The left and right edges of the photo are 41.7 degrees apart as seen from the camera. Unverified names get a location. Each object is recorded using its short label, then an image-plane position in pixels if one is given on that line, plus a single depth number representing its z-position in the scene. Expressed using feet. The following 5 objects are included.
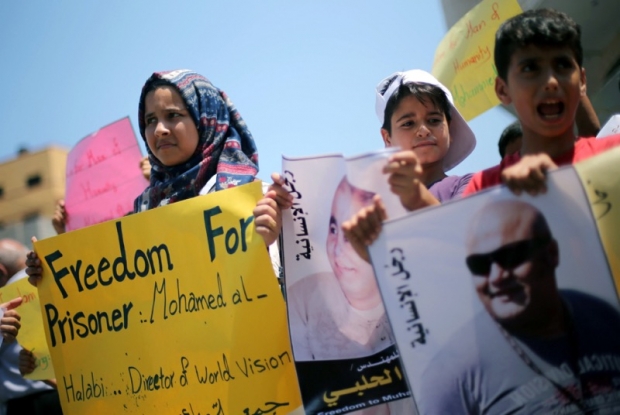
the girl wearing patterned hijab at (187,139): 9.83
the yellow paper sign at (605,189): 5.88
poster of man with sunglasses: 5.80
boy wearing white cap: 9.40
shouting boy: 6.75
